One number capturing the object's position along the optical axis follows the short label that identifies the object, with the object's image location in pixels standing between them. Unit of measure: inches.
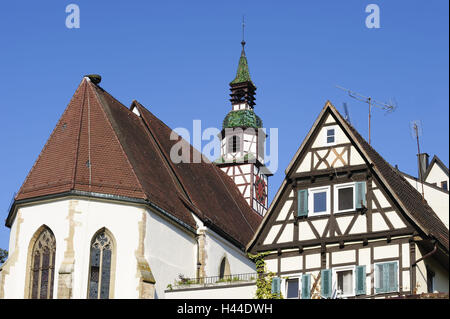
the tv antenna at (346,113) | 1362.2
